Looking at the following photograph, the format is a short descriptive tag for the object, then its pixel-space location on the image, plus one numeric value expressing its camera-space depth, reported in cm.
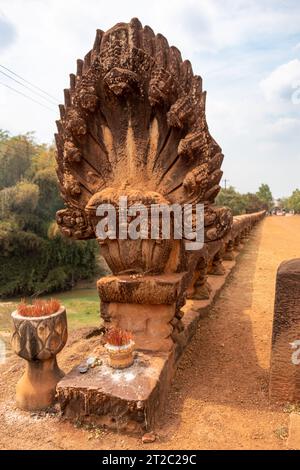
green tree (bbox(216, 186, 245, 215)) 3962
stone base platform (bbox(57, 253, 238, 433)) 243
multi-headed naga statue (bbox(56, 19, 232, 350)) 321
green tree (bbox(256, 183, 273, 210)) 8878
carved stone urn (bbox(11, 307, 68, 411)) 272
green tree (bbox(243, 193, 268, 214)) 4751
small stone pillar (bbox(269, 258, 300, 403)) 274
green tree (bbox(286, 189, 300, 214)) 8164
